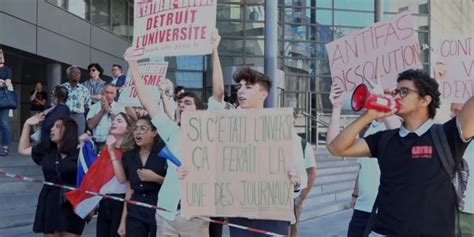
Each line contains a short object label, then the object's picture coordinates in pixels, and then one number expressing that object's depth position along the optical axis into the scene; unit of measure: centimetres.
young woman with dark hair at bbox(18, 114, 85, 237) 557
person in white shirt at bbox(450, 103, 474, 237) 416
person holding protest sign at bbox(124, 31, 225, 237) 451
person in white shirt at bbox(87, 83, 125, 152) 803
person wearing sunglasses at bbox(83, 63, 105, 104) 1020
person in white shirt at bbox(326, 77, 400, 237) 472
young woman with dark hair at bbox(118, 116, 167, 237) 484
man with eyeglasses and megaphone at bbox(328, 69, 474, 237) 294
